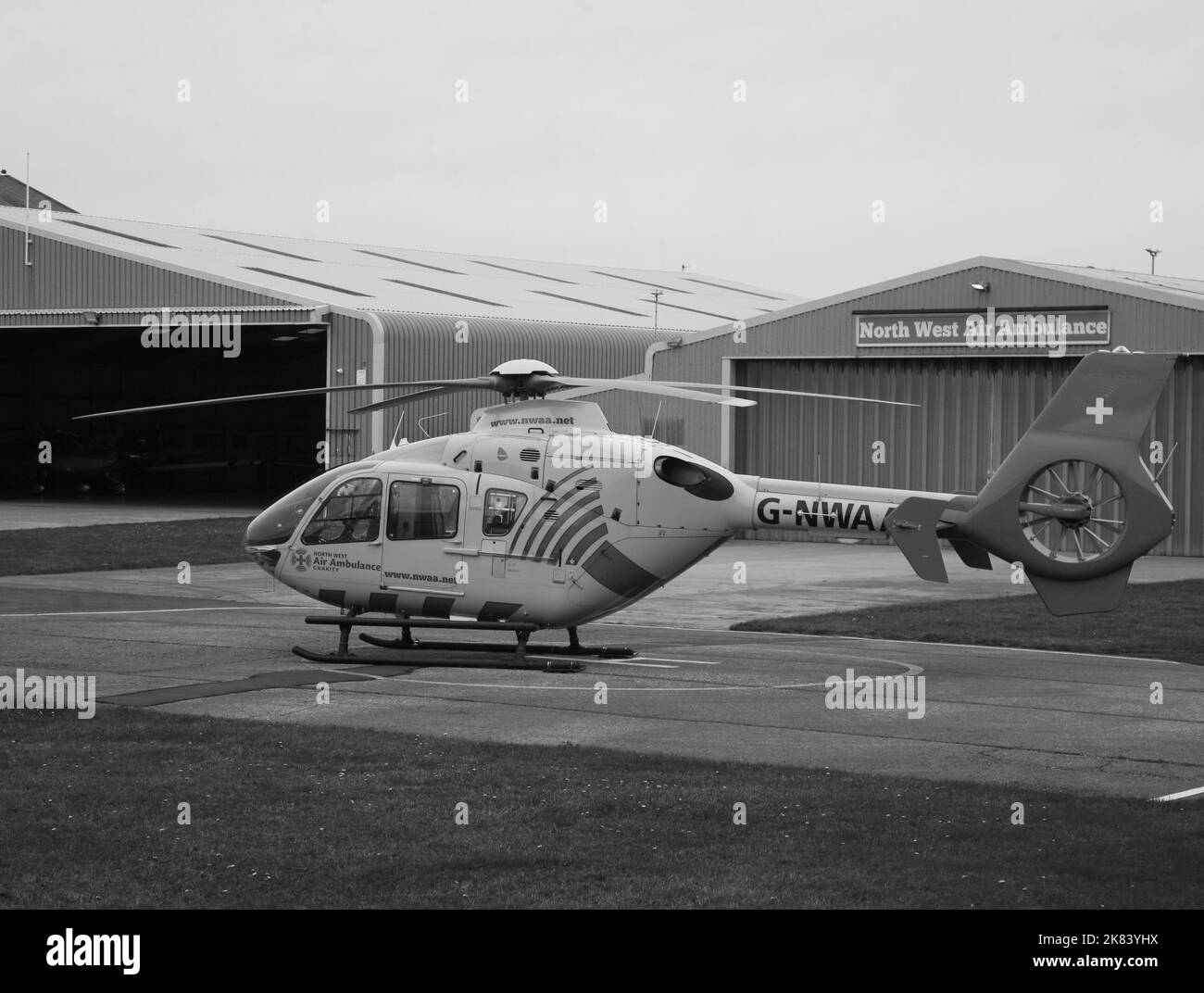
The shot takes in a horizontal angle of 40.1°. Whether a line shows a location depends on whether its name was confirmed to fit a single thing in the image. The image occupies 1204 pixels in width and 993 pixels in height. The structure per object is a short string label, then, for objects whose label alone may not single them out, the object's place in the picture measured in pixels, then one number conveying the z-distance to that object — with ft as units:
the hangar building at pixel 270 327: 144.87
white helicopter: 60.18
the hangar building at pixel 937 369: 118.42
